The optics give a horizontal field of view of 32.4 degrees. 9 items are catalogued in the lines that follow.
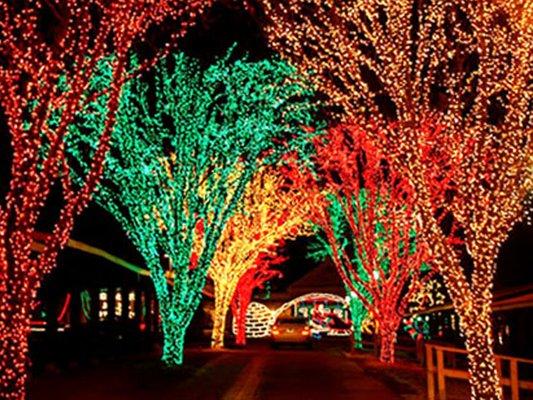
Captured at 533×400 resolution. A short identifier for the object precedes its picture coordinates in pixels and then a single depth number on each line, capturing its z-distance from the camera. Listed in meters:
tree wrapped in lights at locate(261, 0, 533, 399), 12.73
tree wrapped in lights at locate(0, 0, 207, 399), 11.10
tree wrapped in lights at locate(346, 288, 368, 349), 37.64
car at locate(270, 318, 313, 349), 39.62
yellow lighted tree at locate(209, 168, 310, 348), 34.72
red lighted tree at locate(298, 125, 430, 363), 27.23
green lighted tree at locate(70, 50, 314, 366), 22.88
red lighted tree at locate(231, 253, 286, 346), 41.56
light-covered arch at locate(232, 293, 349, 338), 52.88
